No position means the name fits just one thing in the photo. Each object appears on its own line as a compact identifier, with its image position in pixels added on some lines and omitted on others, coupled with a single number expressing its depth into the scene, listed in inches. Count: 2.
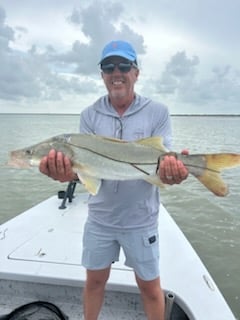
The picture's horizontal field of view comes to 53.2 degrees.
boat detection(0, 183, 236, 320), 88.0
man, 75.9
